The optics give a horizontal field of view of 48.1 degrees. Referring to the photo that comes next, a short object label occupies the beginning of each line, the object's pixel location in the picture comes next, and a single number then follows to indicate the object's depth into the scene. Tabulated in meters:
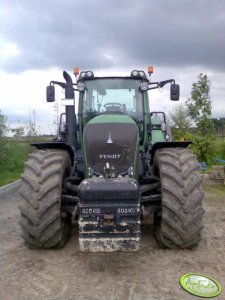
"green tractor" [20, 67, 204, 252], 2.83
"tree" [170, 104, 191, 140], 11.97
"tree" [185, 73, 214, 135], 11.35
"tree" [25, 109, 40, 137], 10.46
